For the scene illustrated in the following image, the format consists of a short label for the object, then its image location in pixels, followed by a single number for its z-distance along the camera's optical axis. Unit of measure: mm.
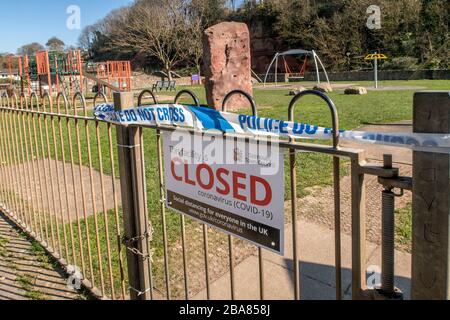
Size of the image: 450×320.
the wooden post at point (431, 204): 1095
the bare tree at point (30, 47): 47888
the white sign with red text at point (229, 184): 1542
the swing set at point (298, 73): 33956
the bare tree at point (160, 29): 36031
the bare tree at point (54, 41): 49756
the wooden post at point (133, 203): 2289
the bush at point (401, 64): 28519
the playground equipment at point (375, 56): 19398
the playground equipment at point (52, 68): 17688
